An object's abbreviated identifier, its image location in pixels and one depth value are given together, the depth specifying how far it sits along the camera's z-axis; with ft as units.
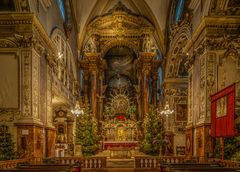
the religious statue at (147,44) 86.63
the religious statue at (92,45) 87.14
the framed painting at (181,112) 72.69
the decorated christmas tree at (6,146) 34.14
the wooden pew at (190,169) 23.50
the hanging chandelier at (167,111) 67.49
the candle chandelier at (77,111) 65.94
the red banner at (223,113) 27.45
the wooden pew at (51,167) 26.16
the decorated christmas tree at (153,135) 55.47
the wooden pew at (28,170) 23.17
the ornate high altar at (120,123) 87.45
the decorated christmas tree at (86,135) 55.47
